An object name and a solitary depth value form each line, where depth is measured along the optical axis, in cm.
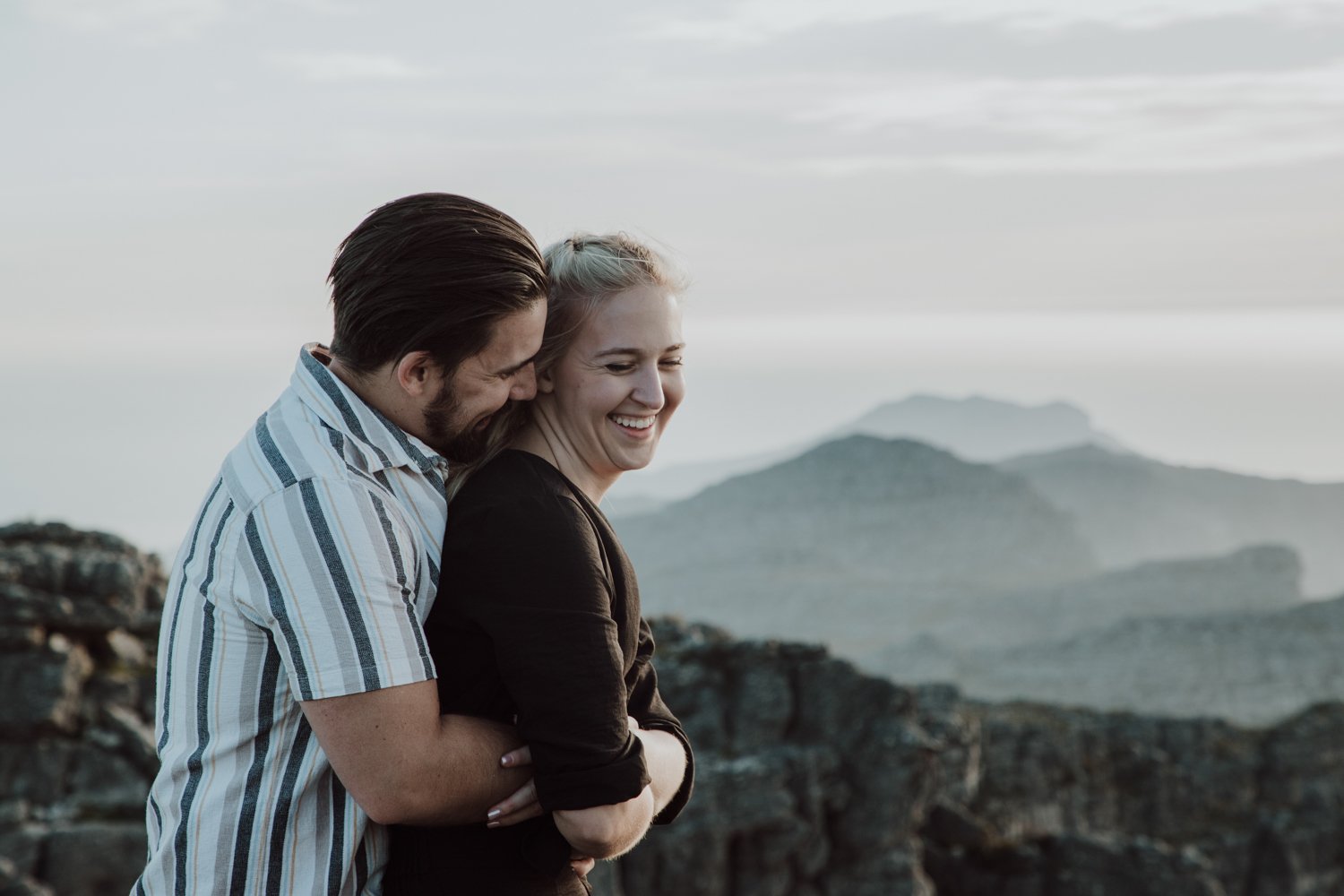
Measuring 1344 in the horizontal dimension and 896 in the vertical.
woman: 343
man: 322
